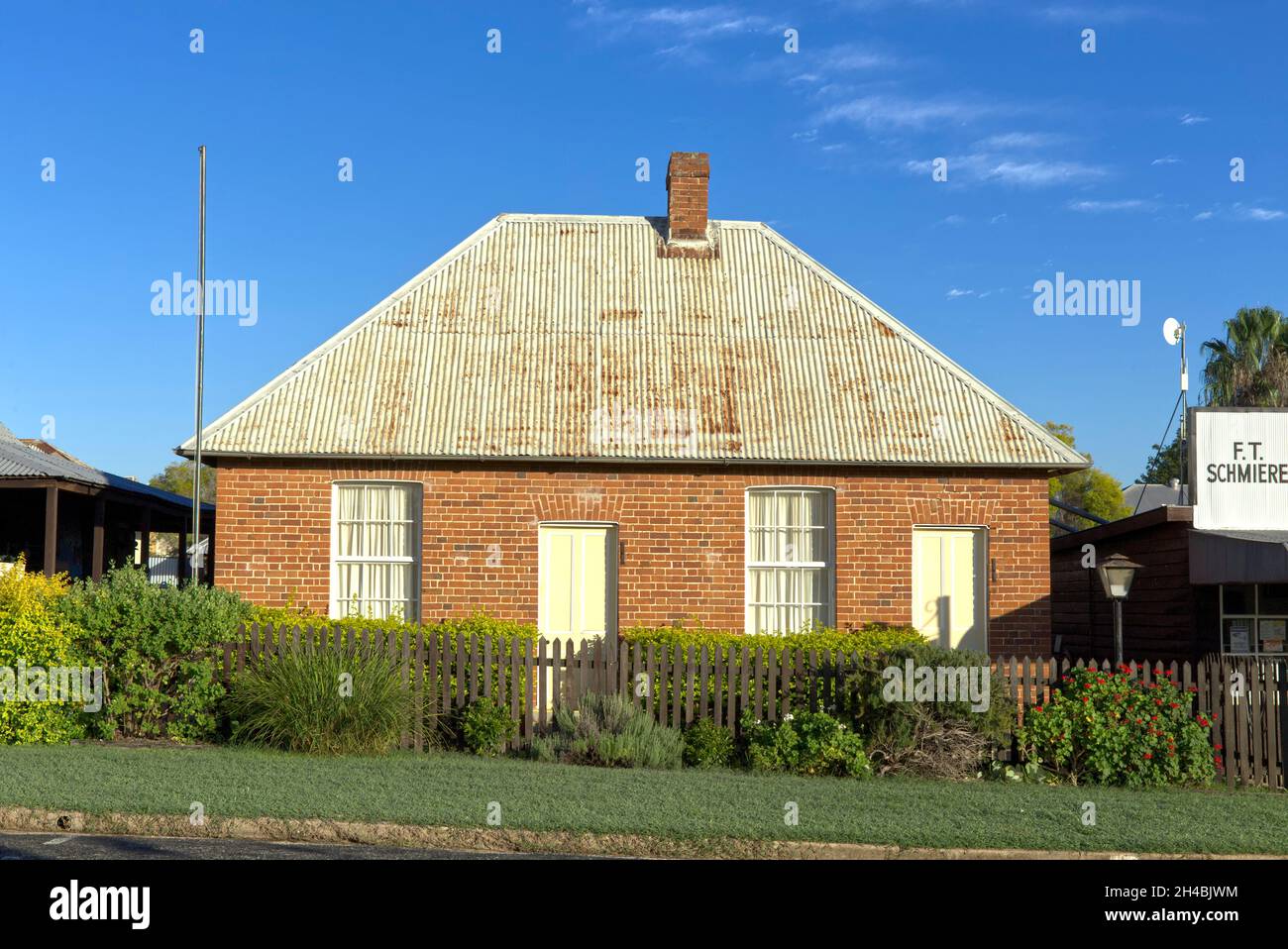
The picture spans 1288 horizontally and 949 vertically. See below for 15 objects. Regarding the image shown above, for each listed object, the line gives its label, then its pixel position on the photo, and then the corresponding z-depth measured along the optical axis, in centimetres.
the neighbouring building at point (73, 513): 1847
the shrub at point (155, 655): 1307
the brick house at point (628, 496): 1554
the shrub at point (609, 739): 1238
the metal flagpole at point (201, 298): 1730
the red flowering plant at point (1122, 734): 1207
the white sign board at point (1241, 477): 1559
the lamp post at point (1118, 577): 1359
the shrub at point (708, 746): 1268
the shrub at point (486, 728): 1301
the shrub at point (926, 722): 1211
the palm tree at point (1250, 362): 4172
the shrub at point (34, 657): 1268
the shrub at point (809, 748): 1205
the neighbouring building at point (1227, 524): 1559
